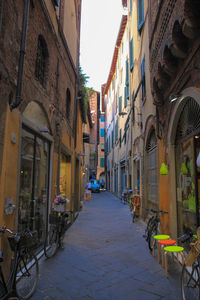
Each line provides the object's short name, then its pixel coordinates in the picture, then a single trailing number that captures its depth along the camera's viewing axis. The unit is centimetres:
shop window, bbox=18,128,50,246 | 473
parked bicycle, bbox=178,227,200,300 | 300
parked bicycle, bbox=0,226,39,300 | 299
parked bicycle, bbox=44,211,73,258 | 534
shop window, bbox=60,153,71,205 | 875
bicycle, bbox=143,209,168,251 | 579
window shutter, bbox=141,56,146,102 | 991
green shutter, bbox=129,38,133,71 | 1343
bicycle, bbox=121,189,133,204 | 1673
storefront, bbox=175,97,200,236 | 468
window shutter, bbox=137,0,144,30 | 984
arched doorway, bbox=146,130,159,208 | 822
